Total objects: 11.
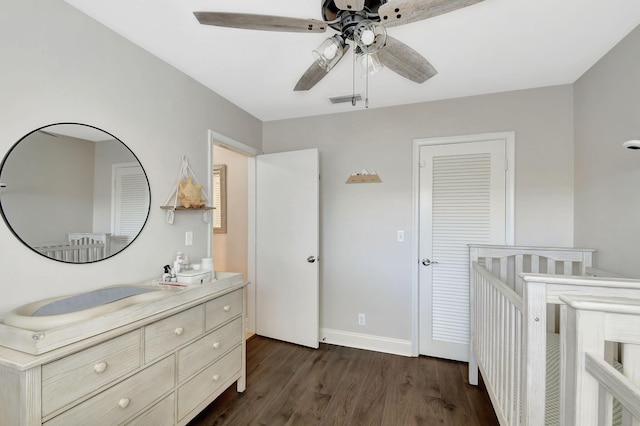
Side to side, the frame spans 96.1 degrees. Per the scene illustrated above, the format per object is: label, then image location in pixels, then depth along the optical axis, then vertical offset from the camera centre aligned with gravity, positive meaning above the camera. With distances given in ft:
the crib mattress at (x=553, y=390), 3.93 -2.77
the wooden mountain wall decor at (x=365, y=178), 8.73 +1.09
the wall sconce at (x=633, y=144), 4.58 +1.13
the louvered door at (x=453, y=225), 8.46 -0.35
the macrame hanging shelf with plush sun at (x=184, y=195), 6.75 +0.40
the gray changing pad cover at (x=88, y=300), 4.38 -1.50
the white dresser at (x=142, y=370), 3.36 -2.38
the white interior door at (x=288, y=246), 9.58 -1.16
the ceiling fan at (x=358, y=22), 3.65 +2.67
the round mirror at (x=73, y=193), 4.38 +0.33
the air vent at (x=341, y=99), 8.78 +3.53
